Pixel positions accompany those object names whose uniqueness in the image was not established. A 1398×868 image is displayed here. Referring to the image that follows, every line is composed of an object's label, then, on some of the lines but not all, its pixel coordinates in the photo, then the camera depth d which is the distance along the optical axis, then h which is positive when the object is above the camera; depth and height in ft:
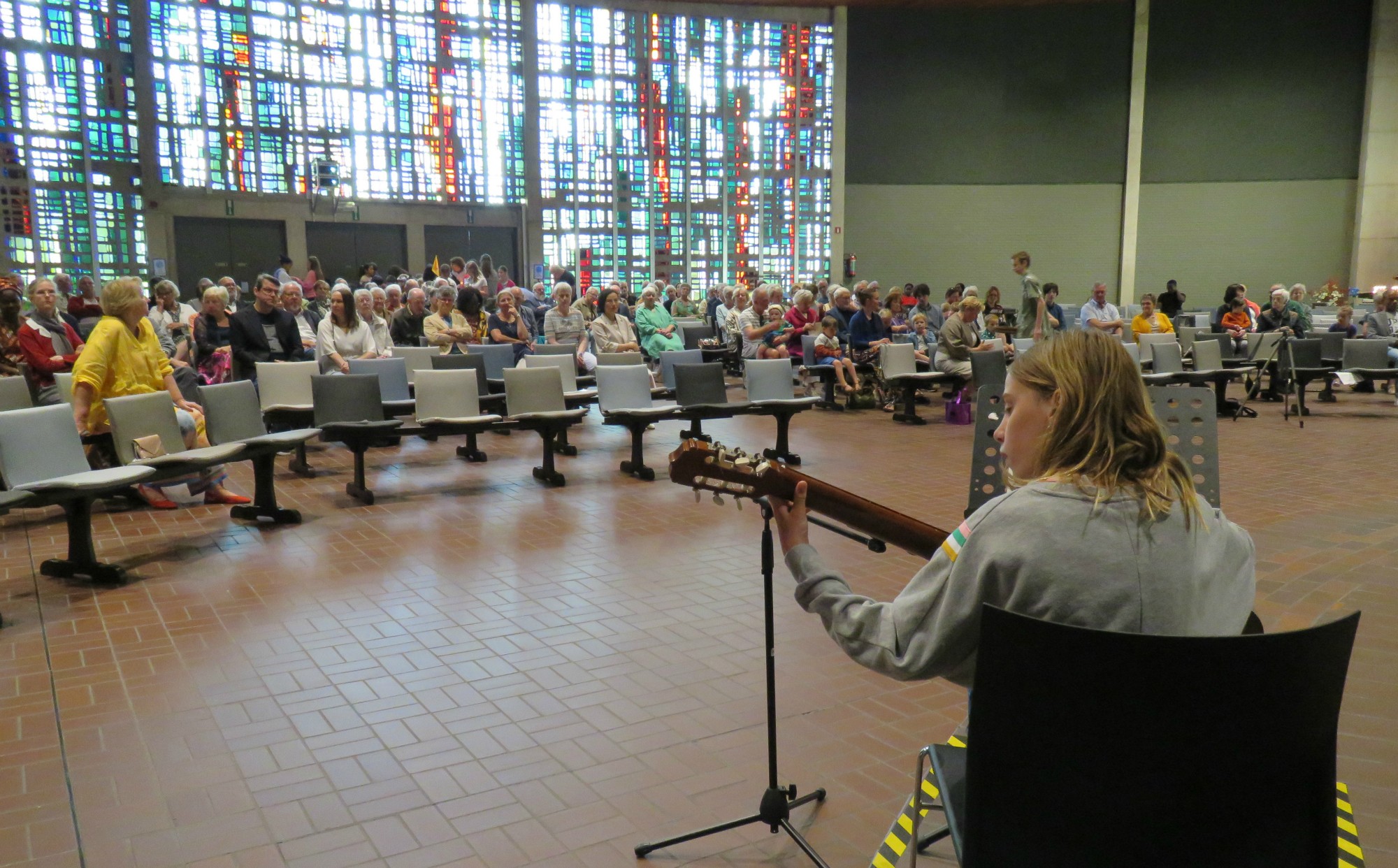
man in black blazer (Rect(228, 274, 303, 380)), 30.40 -0.93
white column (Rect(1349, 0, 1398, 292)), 78.48 +10.41
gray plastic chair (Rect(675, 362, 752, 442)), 29.96 -2.70
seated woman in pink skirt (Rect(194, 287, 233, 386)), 30.94 -1.29
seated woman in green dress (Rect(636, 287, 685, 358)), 39.93 -1.01
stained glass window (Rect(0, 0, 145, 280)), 56.59 +9.41
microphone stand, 9.06 -4.71
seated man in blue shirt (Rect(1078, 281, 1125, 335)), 45.88 -0.55
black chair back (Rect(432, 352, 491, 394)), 32.14 -1.87
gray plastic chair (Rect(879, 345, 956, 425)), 38.99 -2.77
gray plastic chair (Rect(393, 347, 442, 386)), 34.27 -1.85
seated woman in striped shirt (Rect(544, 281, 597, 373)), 38.55 -0.74
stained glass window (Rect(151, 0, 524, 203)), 63.16 +13.79
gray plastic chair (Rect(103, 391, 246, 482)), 20.99 -2.75
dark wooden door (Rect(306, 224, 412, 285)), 69.62 +3.94
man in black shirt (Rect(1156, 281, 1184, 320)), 66.54 +0.05
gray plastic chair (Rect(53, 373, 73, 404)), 26.48 -2.13
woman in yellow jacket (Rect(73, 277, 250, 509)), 21.71 -1.25
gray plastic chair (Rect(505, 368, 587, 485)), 27.71 -2.89
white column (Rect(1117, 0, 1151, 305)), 82.84 +11.67
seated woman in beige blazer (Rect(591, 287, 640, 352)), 37.40 -0.94
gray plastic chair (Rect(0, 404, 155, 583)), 17.95 -3.20
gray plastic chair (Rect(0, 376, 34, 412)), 24.89 -2.24
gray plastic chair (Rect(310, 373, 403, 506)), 25.46 -2.86
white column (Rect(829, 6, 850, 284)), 83.61 +12.18
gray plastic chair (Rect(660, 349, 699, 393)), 34.81 -1.97
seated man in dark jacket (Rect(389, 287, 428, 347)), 39.55 -0.73
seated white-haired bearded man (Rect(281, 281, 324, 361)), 35.83 -0.48
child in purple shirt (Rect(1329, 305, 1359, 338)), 49.11 -0.97
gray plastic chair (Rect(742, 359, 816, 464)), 30.73 -2.85
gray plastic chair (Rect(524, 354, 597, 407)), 32.59 -2.10
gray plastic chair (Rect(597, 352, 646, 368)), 33.88 -1.85
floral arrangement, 73.05 +0.56
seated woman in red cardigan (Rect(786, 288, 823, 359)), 45.39 -0.67
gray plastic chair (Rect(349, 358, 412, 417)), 30.71 -2.45
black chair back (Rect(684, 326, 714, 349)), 50.78 -1.64
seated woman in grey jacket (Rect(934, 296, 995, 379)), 40.57 -1.51
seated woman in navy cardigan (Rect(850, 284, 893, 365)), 43.01 -1.19
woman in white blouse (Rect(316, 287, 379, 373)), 31.19 -0.97
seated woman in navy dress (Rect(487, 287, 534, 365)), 37.73 -0.85
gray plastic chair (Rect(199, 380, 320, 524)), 23.00 -3.07
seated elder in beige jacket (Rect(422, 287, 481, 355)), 36.50 -0.83
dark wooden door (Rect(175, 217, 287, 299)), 64.75 +3.52
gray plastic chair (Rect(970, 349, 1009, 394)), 35.06 -2.20
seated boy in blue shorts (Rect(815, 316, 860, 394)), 42.39 -2.16
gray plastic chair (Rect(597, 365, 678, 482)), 28.73 -2.96
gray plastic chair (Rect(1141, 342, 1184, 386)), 42.22 -2.40
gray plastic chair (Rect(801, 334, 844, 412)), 42.52 -2.89
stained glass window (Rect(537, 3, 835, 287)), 78.12 +12.78
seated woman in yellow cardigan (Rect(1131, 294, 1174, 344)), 47.01 -0.90
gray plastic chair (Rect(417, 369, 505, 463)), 27.35 -2.76
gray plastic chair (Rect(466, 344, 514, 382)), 35.63 -1.88
